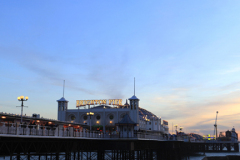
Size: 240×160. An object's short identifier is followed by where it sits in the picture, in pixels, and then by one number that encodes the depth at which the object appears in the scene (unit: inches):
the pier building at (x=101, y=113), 4443.9
